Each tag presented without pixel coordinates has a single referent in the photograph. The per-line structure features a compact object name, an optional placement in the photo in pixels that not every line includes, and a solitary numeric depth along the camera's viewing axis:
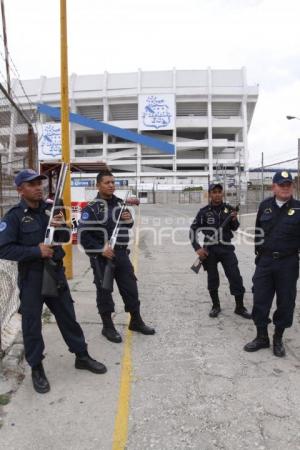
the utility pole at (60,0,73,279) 7.27
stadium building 72.12
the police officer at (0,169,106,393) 3.43
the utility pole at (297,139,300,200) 10.61
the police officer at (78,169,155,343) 4.52
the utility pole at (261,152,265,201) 14.41
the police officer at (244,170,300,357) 4.24
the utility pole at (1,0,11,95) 5.69
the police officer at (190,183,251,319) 5.50
